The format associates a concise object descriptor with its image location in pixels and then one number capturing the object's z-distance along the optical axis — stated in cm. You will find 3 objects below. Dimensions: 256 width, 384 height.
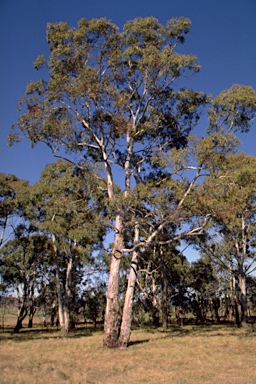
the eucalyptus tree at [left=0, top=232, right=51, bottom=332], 2641
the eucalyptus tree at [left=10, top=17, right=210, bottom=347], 1423
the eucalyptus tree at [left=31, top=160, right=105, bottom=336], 1581
